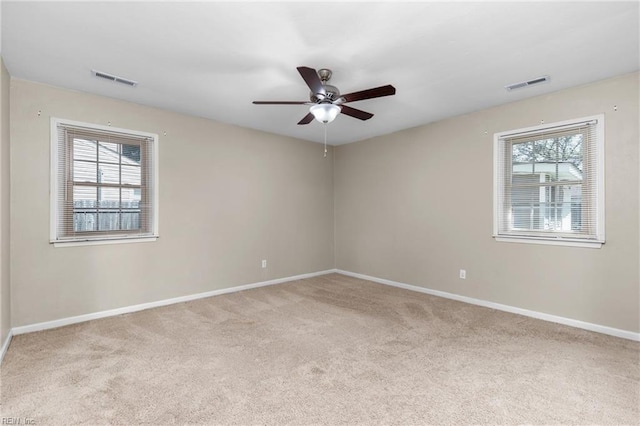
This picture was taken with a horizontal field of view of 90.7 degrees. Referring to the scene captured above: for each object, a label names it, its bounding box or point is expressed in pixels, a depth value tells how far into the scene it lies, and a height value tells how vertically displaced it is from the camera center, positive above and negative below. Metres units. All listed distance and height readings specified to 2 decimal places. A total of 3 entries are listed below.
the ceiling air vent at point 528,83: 3.07 +1.30
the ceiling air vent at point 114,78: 2.97 +1.30
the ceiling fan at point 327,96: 2.45 +0.97
